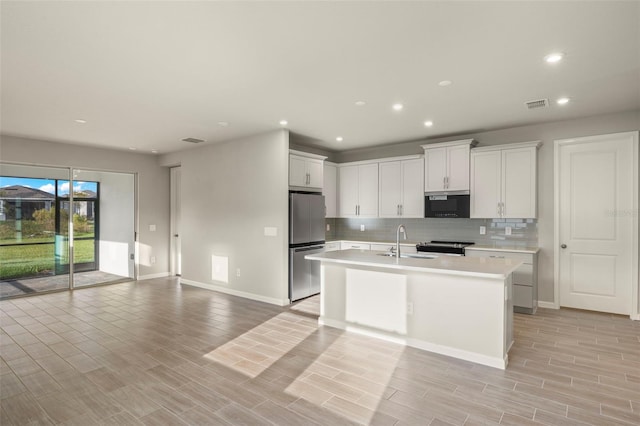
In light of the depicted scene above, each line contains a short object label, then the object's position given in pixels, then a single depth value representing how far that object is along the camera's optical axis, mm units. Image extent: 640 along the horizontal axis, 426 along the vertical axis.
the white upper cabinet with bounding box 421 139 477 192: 5436
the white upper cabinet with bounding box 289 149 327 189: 5492
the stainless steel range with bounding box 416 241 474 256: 5145
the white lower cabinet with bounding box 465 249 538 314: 4715
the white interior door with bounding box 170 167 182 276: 7799
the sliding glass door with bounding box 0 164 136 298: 5770
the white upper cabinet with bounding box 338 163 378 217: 6543
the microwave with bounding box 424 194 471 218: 5433
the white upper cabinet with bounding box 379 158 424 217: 5992
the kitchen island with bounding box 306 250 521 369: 3129
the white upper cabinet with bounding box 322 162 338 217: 6719
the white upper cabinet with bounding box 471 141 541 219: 4961
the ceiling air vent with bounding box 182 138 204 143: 5986
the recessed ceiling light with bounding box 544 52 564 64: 2826
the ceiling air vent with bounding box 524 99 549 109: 3993
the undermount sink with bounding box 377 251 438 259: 4129
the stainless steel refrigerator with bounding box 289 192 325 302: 5406
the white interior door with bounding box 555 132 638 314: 4488
